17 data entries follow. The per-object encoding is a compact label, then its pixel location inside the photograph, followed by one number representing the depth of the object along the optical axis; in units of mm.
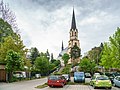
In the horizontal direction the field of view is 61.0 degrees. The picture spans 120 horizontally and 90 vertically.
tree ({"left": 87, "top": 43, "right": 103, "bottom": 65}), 42747
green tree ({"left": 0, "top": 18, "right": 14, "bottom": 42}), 20941
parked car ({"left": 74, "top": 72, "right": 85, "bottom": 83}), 17076
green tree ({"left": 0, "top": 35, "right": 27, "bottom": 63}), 19571
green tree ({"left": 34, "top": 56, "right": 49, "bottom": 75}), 32568
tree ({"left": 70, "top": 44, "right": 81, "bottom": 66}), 55810
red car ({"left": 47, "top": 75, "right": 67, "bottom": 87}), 12191
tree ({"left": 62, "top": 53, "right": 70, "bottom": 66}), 59450
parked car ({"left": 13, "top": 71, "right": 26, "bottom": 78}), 20815
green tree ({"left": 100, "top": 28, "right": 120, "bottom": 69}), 18734
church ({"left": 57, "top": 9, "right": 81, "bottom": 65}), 58958
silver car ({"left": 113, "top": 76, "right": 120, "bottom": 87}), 12379
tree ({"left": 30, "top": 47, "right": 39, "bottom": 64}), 49220
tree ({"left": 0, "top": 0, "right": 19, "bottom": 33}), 19445
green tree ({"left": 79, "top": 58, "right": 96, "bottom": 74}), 33302
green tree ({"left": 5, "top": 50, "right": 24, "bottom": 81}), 17555
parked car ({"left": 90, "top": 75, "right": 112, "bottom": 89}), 10915
